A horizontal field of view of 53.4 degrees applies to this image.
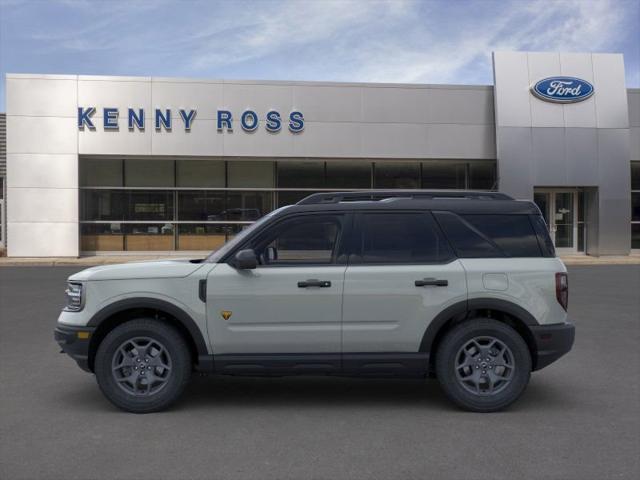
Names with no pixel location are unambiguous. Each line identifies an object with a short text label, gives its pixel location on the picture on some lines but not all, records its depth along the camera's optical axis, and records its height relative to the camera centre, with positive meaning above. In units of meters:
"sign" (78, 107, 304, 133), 22.95 +4.59
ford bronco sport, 5.22 -0.60
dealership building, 23.06 +3.53
